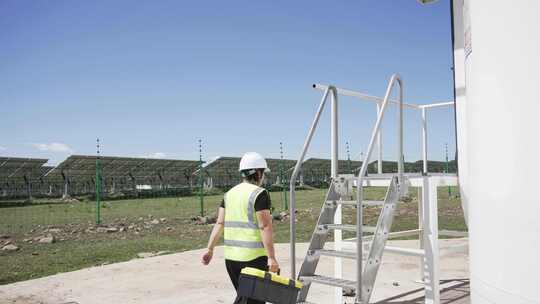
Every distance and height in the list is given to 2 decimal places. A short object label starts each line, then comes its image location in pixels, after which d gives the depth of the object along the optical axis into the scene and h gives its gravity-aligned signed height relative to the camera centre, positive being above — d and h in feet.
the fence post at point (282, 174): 65.72 +0.17
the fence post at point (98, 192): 49.79 -1.63
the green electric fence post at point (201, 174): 56.83 +0.20
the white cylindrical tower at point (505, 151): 7.89 +0.38
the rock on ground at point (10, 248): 36.94 -5.34
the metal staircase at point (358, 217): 12.99 -1.31
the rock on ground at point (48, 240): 40.67 -5.26
